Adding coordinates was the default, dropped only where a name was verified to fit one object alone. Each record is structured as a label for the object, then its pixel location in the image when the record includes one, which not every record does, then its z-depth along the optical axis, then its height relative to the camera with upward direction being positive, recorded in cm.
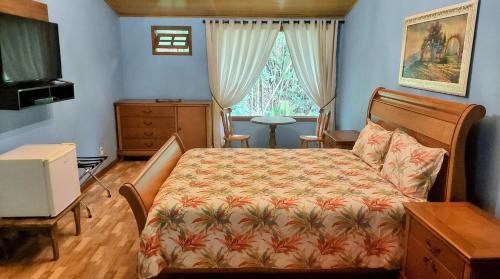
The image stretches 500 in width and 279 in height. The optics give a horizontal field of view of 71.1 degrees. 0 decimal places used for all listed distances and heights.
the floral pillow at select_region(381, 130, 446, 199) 224 -60
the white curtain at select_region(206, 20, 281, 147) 514 +25
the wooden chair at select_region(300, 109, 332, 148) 475 -75
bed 211 -90
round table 472 -63
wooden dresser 500 -73
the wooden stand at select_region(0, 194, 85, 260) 248 -107
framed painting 230 +20
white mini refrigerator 245 -78
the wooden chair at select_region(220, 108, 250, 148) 483 -81
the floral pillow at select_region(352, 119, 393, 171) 288 -59
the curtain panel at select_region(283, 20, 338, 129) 513 +29
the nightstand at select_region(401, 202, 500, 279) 152 -76
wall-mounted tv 257 +17
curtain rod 511 +77
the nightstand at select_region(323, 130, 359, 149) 383 -70
